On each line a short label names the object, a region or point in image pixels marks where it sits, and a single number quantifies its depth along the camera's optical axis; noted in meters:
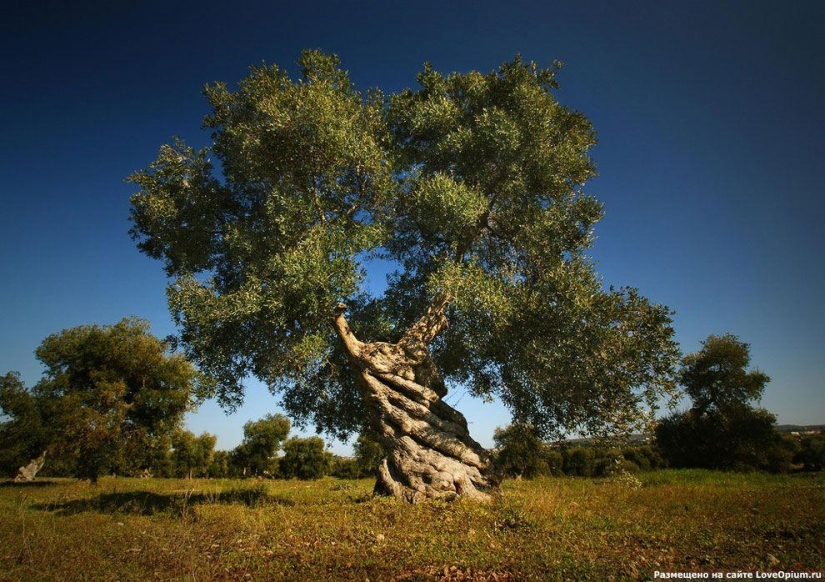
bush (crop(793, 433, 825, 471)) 36.06
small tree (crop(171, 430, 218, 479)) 44.35
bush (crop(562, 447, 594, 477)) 38.16
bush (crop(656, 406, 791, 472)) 32.59
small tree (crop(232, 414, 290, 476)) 45.34
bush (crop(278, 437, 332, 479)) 46.00
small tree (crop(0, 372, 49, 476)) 30.59
